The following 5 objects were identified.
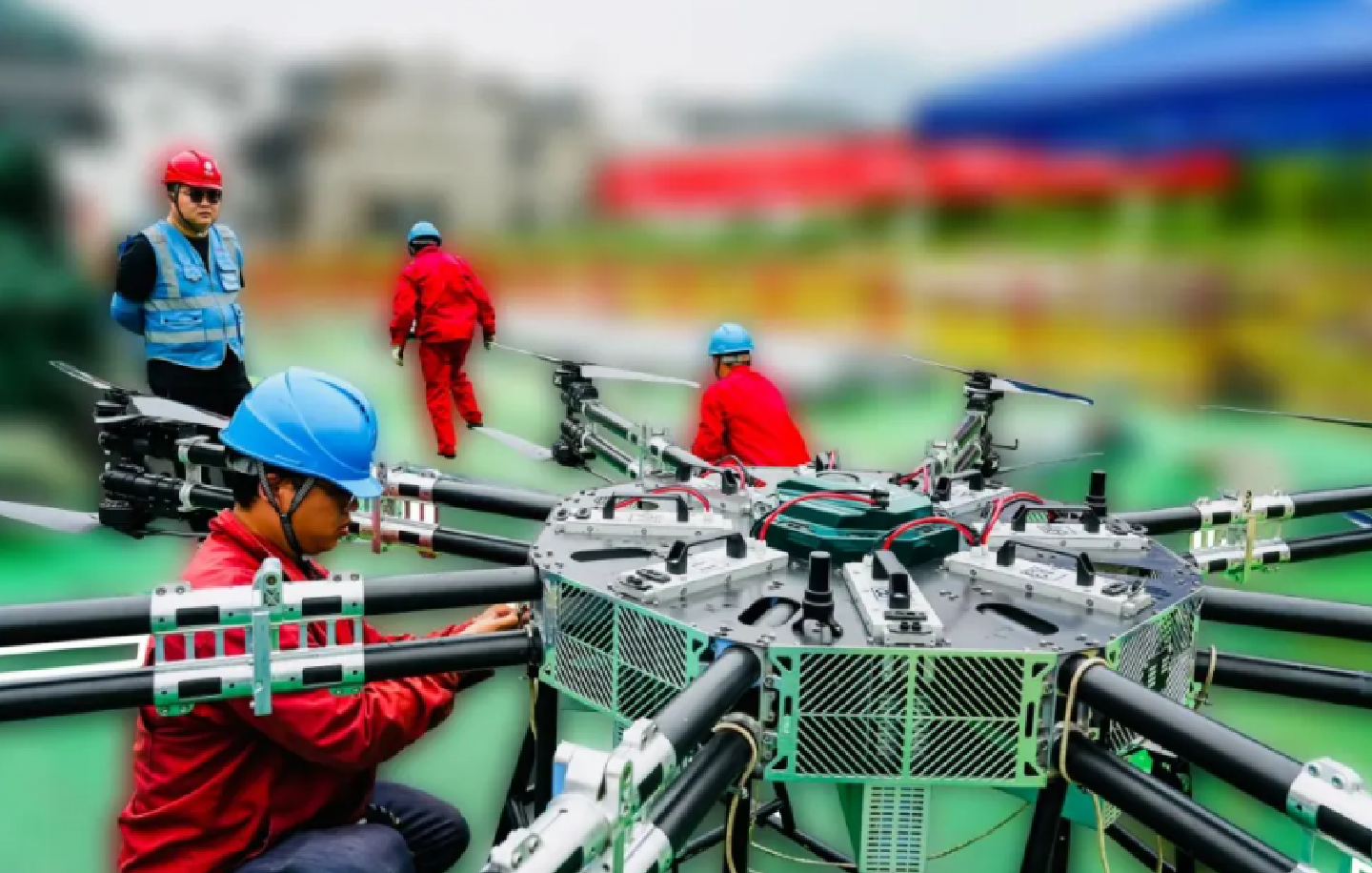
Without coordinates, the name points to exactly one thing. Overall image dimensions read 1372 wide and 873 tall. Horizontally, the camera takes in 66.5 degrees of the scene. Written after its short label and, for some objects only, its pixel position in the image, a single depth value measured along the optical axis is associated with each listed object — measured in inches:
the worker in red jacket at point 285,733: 77.9
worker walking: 293.4
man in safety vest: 183.2
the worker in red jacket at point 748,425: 182.1
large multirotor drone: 68.8
